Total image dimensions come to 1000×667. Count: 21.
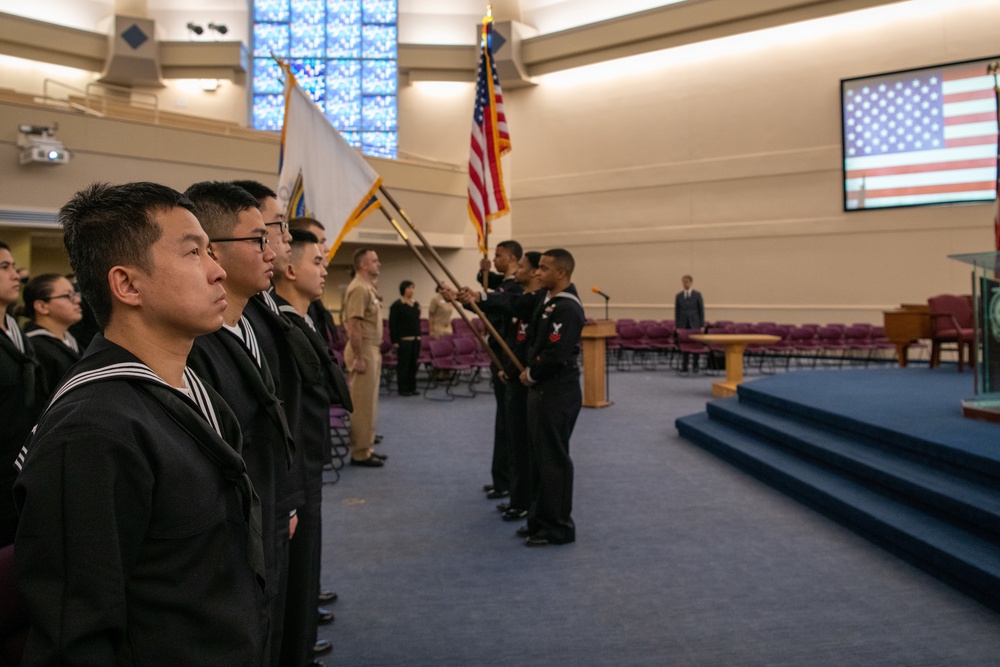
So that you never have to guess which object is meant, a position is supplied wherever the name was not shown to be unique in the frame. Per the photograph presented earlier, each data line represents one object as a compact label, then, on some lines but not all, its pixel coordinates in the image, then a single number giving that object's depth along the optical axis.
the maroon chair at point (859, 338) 12.96
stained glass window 19.94
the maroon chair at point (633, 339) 14.31
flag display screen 13.41
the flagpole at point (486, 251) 6.02
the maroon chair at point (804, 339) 13.11
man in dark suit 14.22
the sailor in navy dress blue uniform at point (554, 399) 4.40
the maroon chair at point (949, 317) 9.52
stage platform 3.79
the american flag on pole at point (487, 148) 6.93
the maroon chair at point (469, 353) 11.21
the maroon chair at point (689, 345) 12.80
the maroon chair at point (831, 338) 12.92
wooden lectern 9.59
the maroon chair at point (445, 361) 10.94
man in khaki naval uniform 6.49
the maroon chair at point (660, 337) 14.39
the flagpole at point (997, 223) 7.23
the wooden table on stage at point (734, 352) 10.47
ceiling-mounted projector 12.42
